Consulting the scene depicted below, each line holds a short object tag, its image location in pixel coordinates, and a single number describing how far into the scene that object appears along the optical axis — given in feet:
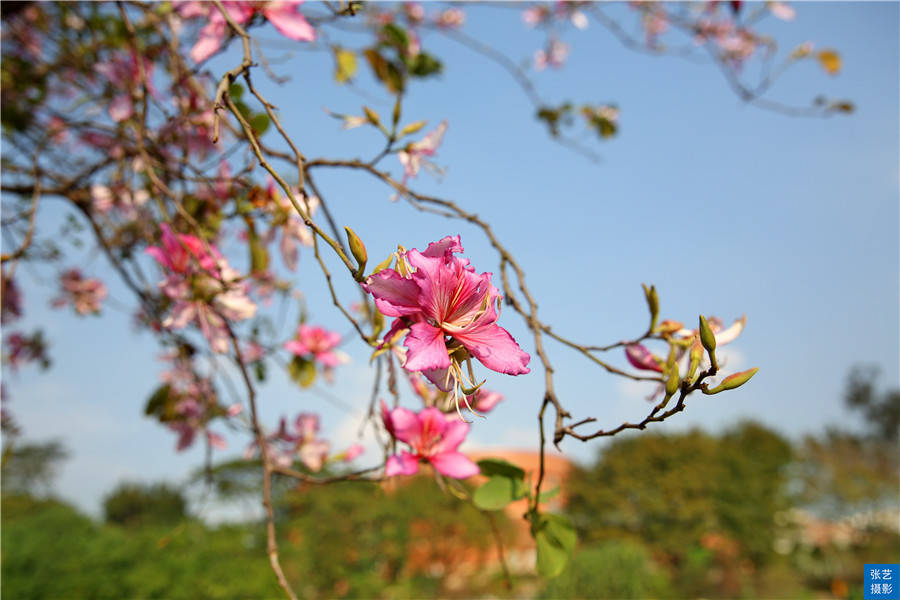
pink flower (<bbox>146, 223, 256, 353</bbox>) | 3.40
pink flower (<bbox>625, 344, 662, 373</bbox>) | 2.81
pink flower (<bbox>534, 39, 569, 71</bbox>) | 12.86
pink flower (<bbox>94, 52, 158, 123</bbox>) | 4.77
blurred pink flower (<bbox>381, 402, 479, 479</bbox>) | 2.70
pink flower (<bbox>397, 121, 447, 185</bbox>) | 3.46
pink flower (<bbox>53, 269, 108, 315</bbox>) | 7.93
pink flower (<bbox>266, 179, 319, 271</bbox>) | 3.52
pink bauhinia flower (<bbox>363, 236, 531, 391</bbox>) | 1.61
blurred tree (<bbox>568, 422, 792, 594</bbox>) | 42.14
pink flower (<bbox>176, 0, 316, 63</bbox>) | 2.91
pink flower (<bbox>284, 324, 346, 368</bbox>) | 4.27
